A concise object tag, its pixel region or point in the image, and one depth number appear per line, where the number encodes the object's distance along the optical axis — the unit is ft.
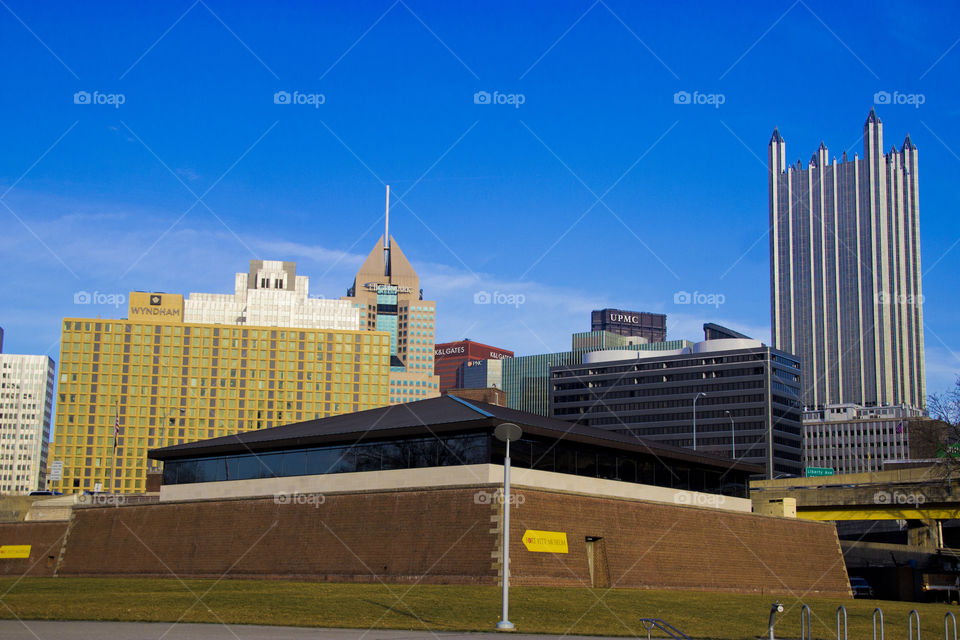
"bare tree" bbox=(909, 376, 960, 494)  223.10
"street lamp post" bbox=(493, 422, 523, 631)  91.50
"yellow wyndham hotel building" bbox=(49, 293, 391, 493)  649.20
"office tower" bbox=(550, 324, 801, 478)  644.52
